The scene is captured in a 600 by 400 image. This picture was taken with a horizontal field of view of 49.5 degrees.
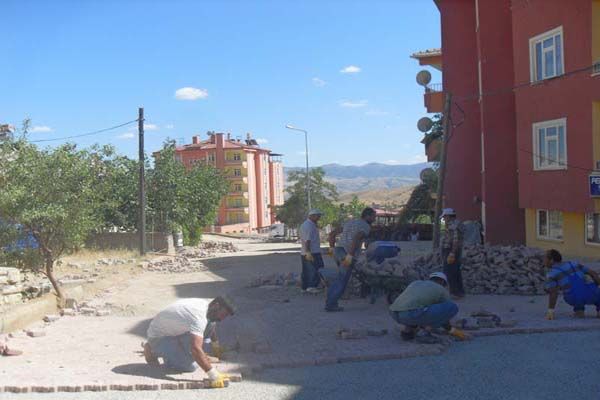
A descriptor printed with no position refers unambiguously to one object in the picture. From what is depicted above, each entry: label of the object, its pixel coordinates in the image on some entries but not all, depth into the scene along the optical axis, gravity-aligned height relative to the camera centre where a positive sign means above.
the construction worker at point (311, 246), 11.95 -0.74
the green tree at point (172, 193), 35.50 +0.84
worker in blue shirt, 9.12 -1.18
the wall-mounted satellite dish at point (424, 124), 19.03 +2.34
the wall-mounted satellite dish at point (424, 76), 27.16 +5.30
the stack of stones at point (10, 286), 11.55 -1.35
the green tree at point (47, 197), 11.88 +0.26
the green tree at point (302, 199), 65.19 +0.70
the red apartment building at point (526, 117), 17.91 +2.75
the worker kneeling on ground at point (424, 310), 7.78 -1.28
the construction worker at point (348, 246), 10.00 -0.65
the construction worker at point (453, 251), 11.27 -0.85
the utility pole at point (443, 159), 15.92 +1.08
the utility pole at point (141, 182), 28.12 +1.18
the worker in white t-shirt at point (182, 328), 6.75 -1.26
